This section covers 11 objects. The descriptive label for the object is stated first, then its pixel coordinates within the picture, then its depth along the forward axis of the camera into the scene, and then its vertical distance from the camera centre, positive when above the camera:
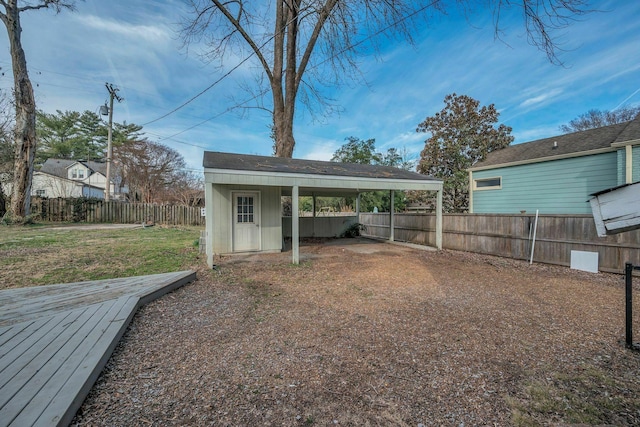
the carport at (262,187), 6.60 +0.70
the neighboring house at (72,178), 26.64 +3.25
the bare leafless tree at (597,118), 23.09 +8.61
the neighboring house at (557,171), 8.41 +1.56
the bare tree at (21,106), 12.52 +4.98
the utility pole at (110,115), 18.72 +6.89
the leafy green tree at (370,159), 19.20 +4.12
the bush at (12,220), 13.13 -0.55
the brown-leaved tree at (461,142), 15.76 +4.19
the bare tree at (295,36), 7.92 +6.83
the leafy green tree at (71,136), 31.29 +9.09
